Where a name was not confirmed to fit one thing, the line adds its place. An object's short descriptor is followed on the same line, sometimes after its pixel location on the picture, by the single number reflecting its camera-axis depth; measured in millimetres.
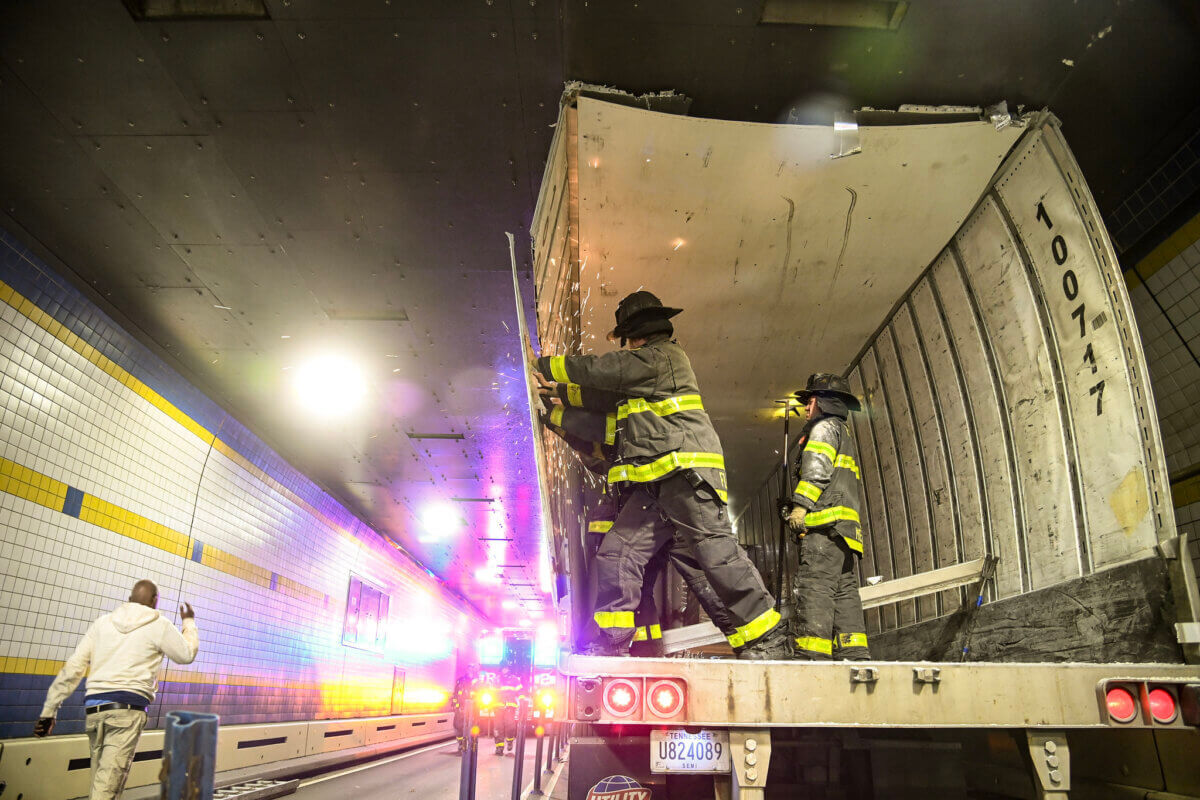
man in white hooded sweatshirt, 4828
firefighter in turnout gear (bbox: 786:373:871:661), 4359
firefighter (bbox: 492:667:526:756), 11576
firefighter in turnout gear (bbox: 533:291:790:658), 3441
